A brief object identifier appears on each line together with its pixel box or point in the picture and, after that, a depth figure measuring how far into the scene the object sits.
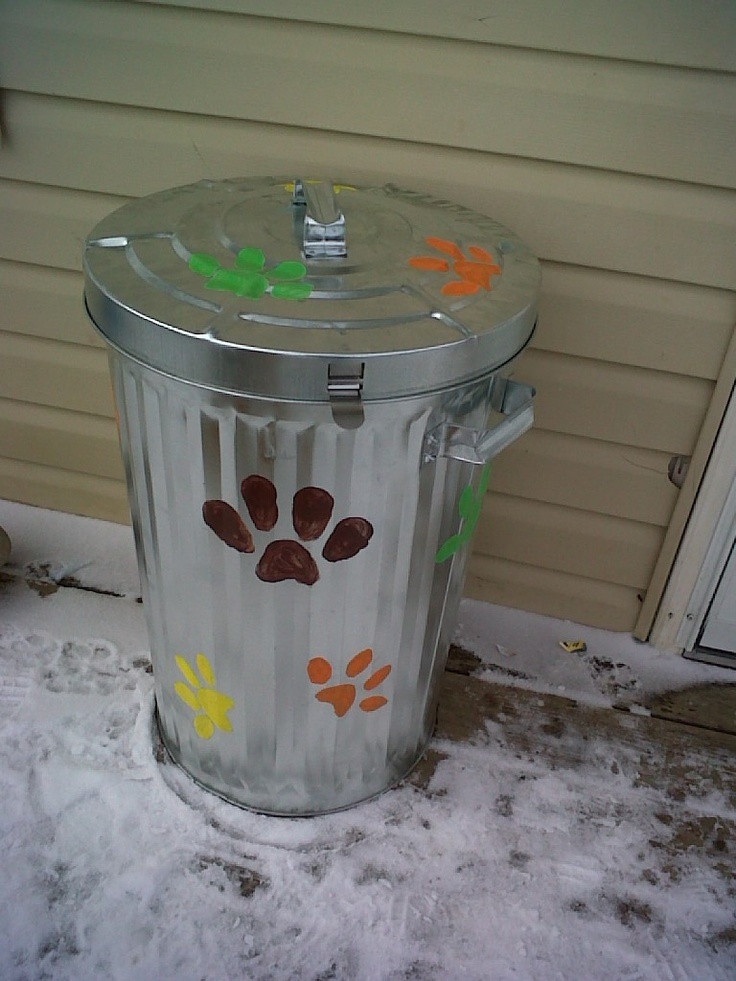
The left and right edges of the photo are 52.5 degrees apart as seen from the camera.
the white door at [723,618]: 1.60
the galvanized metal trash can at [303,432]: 0.87
